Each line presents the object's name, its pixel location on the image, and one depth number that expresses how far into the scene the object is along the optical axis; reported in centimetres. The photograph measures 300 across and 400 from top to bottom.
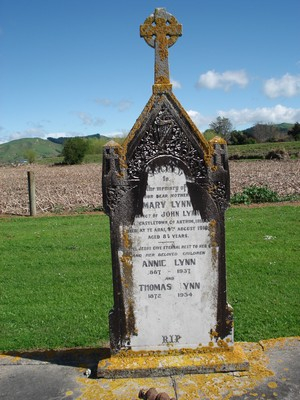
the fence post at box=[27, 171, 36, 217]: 1655
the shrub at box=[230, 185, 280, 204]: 1760
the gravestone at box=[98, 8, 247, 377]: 392
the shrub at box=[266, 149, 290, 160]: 4497
